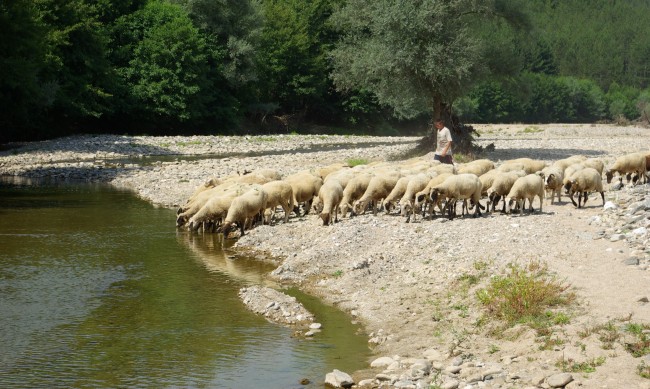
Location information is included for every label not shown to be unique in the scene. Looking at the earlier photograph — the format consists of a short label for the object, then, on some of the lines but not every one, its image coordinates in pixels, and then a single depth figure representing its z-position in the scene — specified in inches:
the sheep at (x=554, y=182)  815.7
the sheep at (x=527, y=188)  746.8
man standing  933.9
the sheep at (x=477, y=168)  892.3
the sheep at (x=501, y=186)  772.0
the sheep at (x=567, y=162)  921.6
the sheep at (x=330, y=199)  780.0
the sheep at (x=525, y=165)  887.7
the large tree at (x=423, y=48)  1429.6
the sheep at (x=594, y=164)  928.9
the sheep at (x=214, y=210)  828.6
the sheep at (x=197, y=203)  870.4
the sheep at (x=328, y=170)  961.6
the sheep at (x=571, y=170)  832.9
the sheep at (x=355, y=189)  826.6
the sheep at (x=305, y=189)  872.9
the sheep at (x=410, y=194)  778.2
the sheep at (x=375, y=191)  811.4
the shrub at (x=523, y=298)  462.3
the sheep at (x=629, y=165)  976.9
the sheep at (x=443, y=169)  847.7
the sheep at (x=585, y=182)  790.5
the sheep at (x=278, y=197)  820.0
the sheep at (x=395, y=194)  800.9
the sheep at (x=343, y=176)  858.1
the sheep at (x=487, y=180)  800.9
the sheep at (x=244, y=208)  790.5
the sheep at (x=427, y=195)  756.0
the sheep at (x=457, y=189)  745.0
